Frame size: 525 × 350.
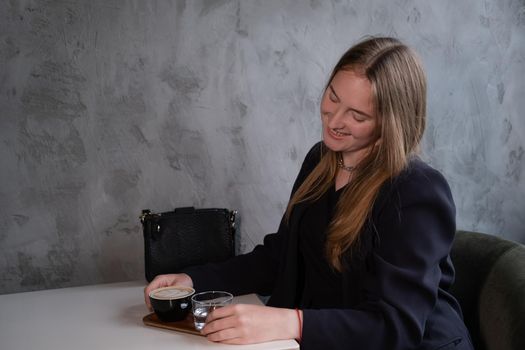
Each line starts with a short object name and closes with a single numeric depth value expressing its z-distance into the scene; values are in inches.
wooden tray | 42.4
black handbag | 55.6
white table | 40.7
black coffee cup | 43.3
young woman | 41.2
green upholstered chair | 45.7
